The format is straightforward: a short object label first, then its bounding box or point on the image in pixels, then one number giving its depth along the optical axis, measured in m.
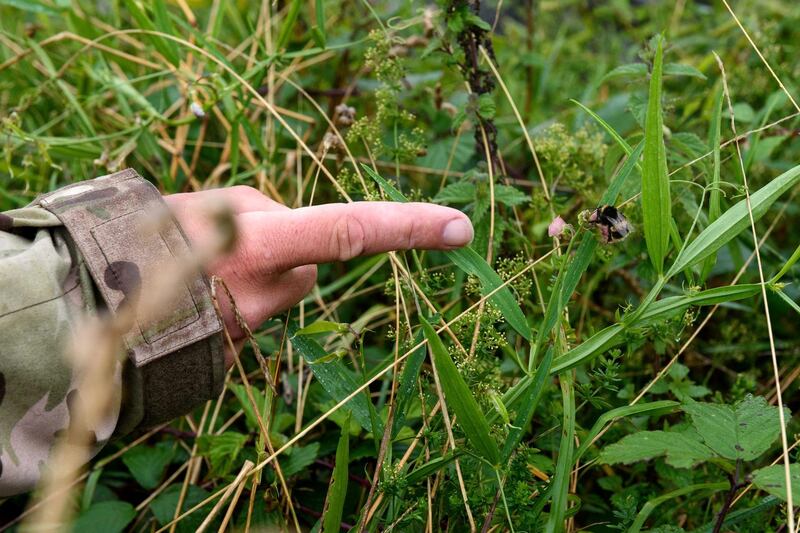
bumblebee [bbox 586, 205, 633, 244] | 0.48
